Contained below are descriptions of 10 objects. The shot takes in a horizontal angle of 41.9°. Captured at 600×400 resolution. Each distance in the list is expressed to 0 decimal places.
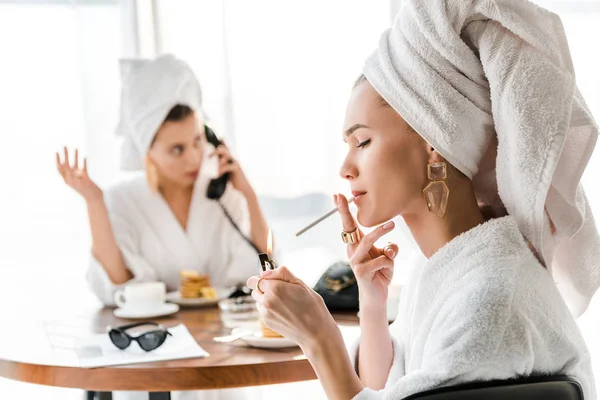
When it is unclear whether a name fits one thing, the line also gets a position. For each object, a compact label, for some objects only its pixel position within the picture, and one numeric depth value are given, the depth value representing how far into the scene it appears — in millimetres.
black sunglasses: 1696
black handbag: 2027
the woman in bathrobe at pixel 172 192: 2596
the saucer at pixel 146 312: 2100
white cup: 2145
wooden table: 1564
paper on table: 1628
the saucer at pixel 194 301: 2240
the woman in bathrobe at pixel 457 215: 1080
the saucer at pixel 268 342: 1701
